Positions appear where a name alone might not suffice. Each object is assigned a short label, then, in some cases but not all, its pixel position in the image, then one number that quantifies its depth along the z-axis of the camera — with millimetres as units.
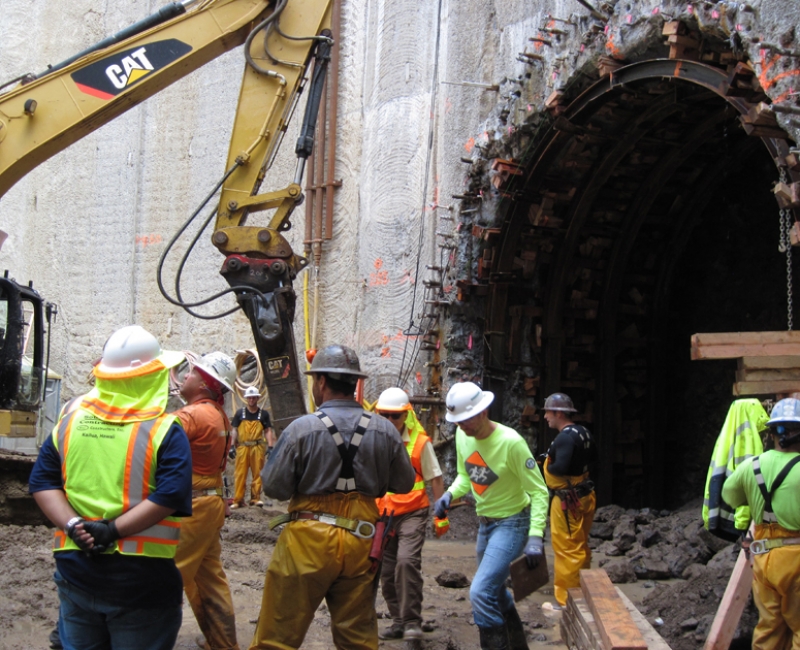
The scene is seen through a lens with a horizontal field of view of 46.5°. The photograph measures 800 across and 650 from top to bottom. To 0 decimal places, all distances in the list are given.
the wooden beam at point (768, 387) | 5957
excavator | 7156
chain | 6846
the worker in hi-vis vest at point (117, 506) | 3436
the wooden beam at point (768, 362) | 5973
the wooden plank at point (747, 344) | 5992
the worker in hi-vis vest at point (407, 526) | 6398
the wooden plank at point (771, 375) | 5969
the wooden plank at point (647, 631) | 5161
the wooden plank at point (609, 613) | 4809
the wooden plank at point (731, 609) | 5934
